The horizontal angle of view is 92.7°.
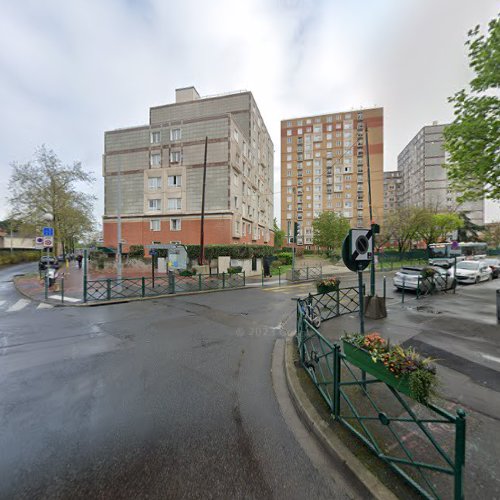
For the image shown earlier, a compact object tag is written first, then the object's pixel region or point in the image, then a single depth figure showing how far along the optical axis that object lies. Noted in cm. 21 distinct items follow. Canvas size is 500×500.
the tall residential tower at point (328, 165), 6225
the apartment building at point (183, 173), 2566
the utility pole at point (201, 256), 2082
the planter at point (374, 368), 235
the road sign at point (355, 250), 396
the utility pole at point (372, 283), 827
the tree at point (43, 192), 2222
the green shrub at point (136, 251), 2579
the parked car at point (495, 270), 1963
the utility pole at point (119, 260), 1332
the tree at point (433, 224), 3135
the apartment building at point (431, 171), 6725
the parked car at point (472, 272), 1647
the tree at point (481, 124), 779
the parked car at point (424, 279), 1212
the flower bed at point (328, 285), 945
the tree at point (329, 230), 4503
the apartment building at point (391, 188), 8869
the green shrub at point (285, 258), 3255
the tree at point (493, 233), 5070
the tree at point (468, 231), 4705
